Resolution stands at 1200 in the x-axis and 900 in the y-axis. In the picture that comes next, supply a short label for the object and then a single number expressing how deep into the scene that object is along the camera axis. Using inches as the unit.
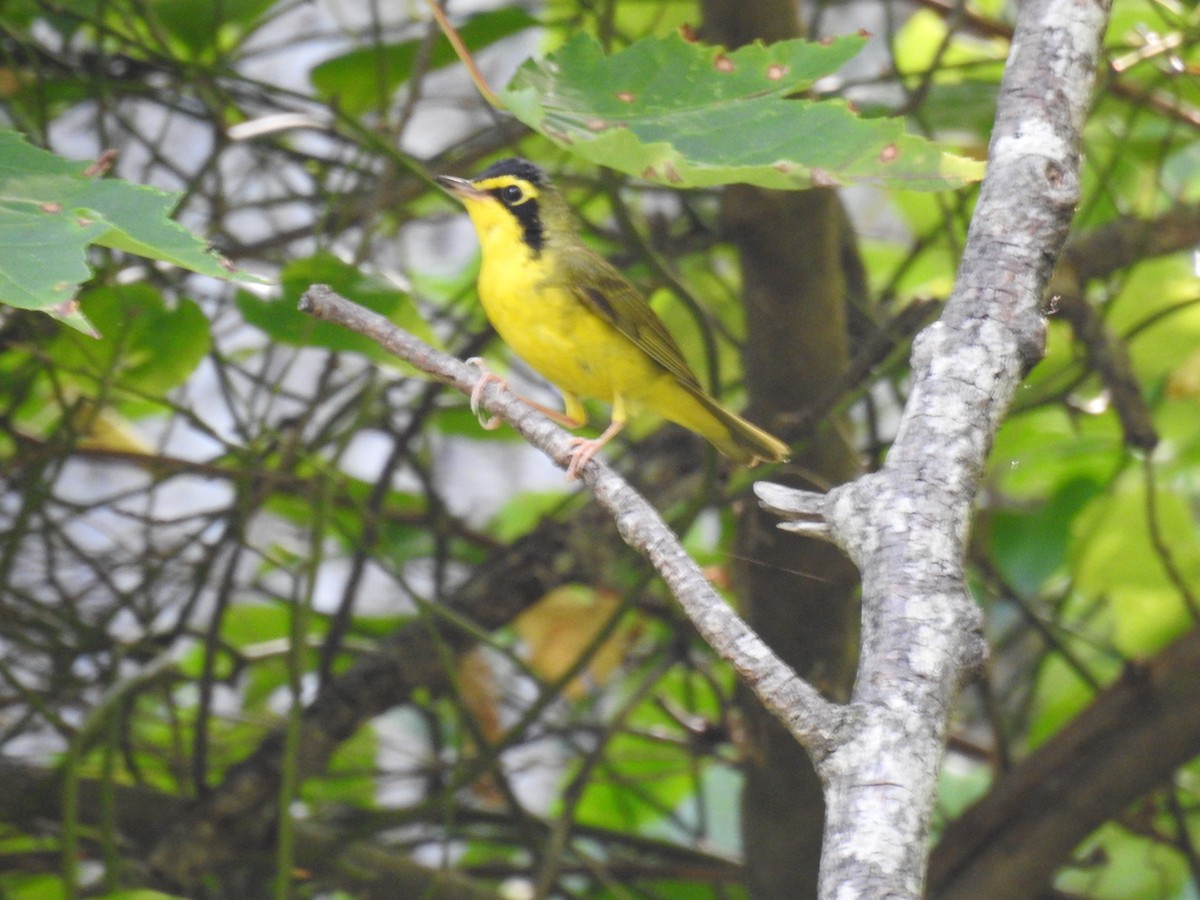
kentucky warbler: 191.3
